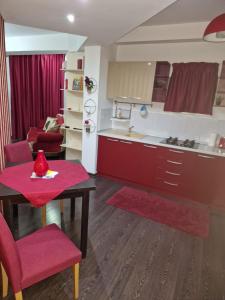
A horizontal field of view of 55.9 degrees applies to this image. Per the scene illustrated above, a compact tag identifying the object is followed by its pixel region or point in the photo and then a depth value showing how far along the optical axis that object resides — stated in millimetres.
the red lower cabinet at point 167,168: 3084
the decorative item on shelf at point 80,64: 3781
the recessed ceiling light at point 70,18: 2324
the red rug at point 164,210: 2672
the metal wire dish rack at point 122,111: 4014
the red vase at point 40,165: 1975
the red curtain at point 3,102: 2509
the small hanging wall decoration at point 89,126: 3746
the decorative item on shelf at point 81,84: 3879
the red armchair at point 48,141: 4484
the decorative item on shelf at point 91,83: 3576
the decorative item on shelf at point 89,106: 3669
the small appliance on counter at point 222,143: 3221
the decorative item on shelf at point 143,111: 3822
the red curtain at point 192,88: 3127
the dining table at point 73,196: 1720
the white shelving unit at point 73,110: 3891
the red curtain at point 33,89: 5234
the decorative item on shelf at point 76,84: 3908
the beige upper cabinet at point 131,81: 3441
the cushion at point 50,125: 4789
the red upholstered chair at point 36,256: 1242
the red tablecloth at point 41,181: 1755
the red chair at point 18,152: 2498
